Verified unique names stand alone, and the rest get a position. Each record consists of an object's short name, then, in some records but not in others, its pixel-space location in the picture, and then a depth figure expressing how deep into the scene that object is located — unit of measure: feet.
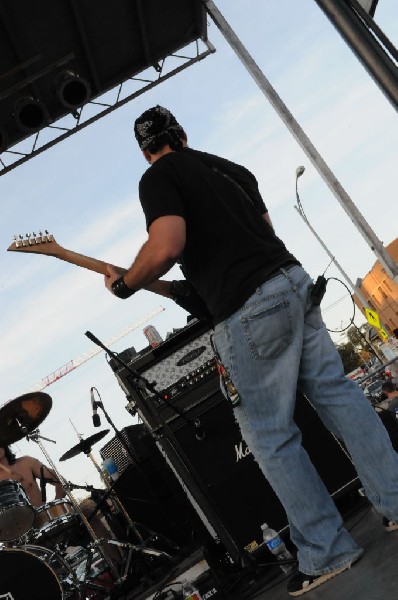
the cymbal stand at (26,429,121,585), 15.80
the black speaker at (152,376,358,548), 9.63
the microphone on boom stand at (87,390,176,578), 13.50
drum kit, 11.96
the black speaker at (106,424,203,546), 14.57
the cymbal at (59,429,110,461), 16.14
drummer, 18.72
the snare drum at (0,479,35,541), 14.32
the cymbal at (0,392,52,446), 15.94
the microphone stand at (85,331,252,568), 9.55
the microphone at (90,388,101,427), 14.93
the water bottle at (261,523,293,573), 9.32
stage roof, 18.53
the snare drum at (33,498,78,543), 15.53
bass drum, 11.73
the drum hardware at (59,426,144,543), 15.13
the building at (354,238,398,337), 162.61
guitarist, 6.08
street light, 50.53
